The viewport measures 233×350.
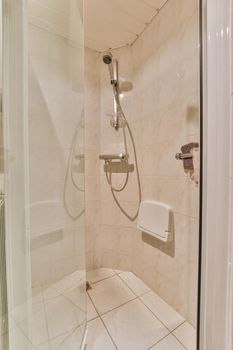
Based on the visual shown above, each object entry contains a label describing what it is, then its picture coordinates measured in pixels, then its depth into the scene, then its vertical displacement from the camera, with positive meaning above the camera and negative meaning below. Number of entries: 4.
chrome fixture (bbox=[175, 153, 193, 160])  1.06 +0.08
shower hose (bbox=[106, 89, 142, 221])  1.68 -0.08
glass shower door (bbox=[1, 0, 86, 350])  0.52 -0.01
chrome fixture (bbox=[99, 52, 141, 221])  1.64 +0.13
